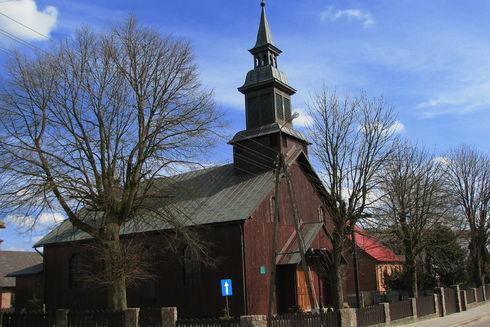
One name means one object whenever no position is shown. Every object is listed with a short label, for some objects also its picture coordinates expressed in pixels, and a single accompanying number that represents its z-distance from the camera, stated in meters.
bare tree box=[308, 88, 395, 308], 23.98
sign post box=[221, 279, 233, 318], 22.69
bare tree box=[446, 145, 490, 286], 44.44
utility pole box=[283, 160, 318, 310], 20.53
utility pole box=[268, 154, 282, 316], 20.60
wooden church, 26.38
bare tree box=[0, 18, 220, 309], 21.62
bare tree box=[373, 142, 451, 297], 31.30
